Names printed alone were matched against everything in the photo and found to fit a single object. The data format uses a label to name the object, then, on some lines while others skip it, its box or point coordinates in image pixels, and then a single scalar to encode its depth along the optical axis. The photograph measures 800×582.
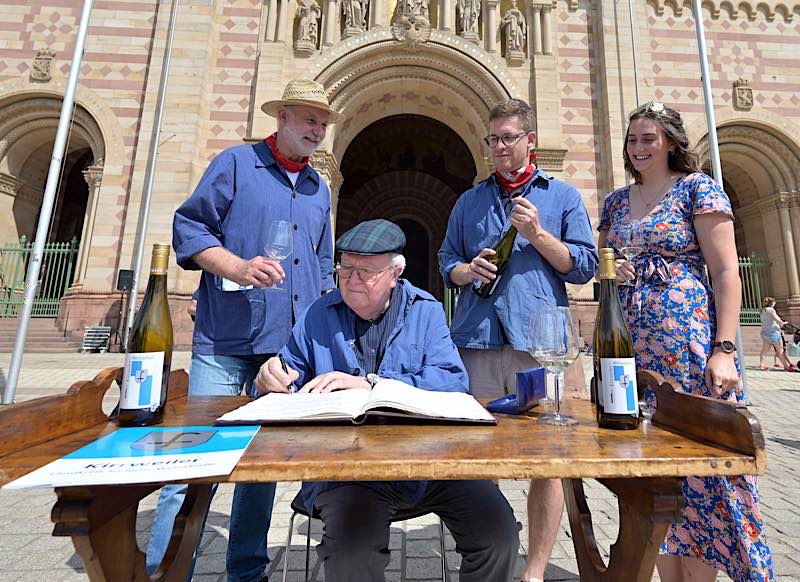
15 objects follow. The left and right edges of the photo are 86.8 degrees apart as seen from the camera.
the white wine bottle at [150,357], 1.23
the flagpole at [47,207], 5.59
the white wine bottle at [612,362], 1.22
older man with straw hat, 1.96
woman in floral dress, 1.65
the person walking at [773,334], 9.45
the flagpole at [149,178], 9.71
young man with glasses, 1.98
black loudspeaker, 9.51
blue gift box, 1.41
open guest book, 1.12
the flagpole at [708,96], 6.41
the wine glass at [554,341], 1.33
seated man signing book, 1.27
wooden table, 0.89
